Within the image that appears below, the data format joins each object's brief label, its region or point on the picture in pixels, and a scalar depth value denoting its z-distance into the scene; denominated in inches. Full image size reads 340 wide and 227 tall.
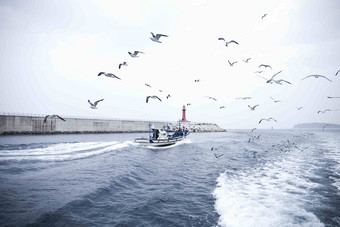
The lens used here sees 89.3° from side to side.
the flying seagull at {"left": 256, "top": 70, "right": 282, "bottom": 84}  406.9
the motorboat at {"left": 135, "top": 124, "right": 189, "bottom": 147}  1086.2
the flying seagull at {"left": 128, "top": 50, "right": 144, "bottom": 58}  377.9
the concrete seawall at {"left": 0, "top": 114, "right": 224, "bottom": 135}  1653.3
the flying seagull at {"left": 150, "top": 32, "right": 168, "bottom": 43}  348.2
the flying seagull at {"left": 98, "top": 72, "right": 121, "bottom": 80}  332.1
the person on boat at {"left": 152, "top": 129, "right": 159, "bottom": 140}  1124.9
